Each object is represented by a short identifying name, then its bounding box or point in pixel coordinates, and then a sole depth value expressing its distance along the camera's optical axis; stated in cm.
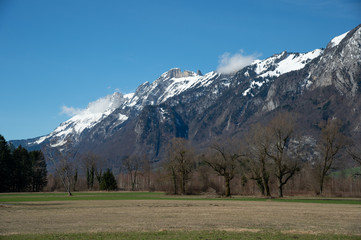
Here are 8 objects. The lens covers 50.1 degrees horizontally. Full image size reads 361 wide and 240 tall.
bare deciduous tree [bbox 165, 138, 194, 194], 10031
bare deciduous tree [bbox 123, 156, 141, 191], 15862
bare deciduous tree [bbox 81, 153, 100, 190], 15075
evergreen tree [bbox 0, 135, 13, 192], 11550
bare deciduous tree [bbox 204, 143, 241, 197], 8462
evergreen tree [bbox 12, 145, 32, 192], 12369
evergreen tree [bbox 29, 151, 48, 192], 13188
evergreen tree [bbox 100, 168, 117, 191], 13550
